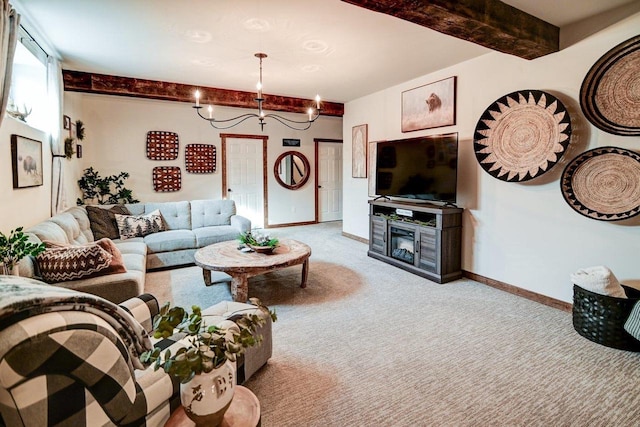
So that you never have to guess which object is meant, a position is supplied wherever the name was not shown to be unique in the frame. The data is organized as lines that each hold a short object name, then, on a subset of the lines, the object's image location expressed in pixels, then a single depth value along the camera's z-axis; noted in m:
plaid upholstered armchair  0.84
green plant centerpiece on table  3.58
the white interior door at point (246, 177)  6.97
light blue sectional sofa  2.52
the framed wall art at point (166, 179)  6.14
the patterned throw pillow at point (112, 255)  2.60
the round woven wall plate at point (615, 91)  2.64
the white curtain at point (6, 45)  2.21
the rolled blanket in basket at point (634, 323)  2.28
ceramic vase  1.07
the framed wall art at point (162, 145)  6.05
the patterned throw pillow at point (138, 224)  4.52
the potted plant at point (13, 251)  1.91
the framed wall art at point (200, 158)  6.43
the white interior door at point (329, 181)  8.16
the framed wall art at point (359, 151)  5.99
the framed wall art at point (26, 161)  2.85
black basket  2.42
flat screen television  4.02
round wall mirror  7.56
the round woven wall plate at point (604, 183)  2.64
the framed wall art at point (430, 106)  4.27
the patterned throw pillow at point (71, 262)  2.36
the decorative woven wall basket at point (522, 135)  3.10
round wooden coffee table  3.17
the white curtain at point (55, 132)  3.79
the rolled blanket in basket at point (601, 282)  2.50
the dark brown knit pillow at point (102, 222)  4.32
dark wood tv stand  3.97
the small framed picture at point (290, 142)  7.54
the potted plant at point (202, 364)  1.04
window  3.11
